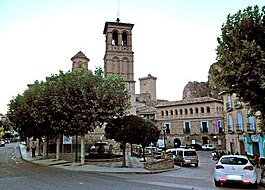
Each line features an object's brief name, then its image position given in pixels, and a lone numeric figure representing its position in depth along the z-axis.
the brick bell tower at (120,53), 43.94
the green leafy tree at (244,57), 9.79
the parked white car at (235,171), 11.02
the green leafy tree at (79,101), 19.94
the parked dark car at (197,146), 51.22
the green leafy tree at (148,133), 20.67
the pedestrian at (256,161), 22.30
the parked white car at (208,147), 49.43
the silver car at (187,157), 23.42
